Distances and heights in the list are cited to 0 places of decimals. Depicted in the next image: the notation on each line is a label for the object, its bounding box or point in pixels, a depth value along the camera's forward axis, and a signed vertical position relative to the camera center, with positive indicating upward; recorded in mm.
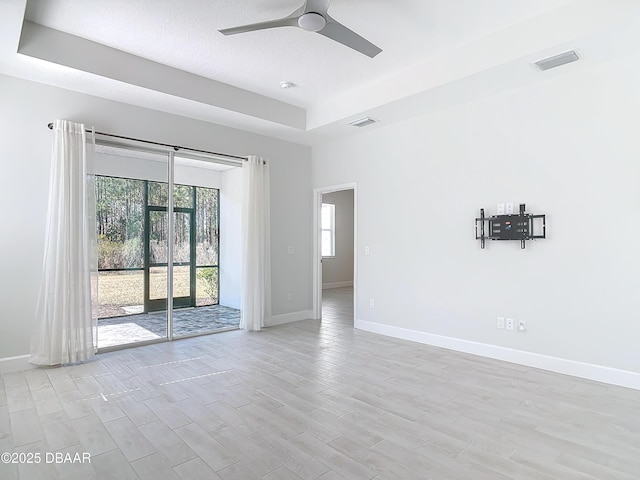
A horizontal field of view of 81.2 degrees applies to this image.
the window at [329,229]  10594 +352
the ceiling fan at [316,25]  2576 +1586
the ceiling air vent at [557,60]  3287 +1628
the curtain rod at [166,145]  4222 +1237
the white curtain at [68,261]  3758 -187
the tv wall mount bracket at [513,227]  3846 +144
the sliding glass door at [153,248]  4395 -68
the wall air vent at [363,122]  4987 +1634
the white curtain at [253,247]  5441 -76
